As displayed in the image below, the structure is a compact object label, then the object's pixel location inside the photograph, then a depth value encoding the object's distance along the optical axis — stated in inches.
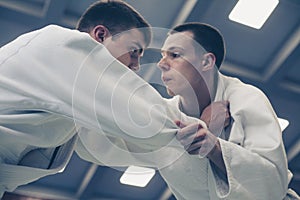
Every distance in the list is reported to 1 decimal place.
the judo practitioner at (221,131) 77.0
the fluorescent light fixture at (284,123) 217.3
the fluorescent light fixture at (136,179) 247.8
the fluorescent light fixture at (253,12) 165.6
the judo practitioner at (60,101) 66.5
